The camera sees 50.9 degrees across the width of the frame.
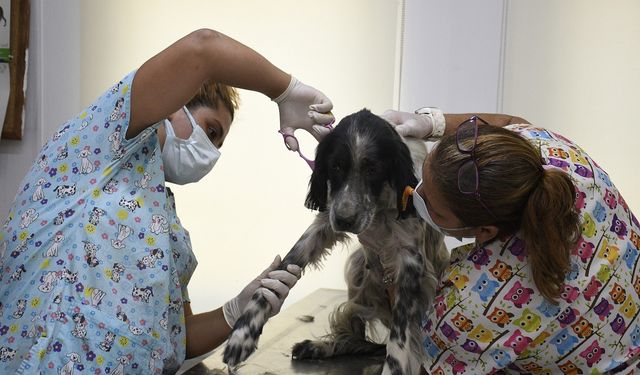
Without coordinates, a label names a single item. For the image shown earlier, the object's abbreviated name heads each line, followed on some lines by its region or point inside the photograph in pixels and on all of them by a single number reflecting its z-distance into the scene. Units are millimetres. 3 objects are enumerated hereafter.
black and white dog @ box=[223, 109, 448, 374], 1670
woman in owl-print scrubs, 1423
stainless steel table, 2043
